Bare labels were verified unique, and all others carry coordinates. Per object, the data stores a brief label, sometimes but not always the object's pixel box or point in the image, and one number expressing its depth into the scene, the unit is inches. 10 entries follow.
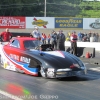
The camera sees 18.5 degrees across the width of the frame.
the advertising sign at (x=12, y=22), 1828.2
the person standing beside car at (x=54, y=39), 859.1
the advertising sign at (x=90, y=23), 1813.6
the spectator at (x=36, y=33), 759.7
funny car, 386.0
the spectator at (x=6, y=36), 681.0
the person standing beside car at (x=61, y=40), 792.4
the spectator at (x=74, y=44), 740.0
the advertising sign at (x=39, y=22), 1824.6
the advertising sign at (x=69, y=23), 1833.2
